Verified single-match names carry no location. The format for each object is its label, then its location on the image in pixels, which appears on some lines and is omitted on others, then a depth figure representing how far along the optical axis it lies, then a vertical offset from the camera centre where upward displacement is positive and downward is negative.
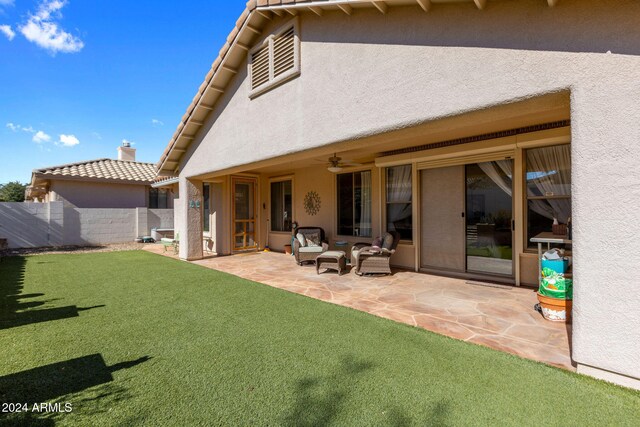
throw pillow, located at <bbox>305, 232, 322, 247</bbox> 10.45 -0.82
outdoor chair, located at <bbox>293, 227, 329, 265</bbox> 9.54 -0.99
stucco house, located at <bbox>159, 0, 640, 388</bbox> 2.80 +1.47
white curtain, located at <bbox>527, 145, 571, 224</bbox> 6.33 +0.81
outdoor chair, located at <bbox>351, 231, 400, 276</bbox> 7.82 -1.15
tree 47.41 +4.61
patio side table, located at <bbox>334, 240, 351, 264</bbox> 10.15 -1.10
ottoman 8.23 -1.33
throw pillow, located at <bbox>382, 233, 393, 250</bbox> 7.94 -0.74
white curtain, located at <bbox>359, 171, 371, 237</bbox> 9.91 +0.40
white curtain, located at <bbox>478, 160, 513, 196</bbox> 7.08 +0.98
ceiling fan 8.72 +1.62
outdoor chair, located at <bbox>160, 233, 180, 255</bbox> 13.24 -1.21
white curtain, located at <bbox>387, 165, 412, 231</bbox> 8.85 +0.69
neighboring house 16.30 +1.99
